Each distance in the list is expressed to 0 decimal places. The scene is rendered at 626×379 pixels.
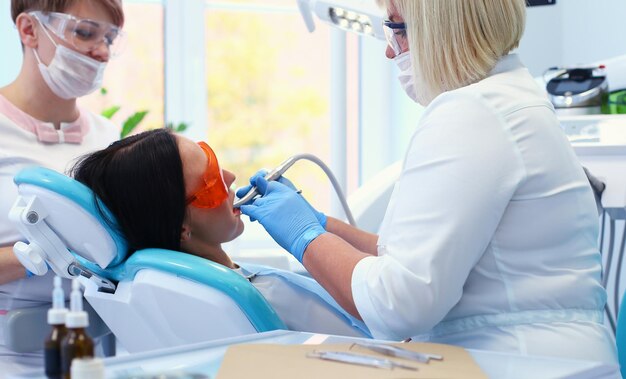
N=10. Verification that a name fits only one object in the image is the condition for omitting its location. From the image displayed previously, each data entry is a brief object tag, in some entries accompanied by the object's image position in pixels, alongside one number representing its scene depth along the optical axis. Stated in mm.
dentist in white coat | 1245
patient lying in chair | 1664
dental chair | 1497
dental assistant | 2031
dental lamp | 2215
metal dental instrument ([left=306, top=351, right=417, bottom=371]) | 1028
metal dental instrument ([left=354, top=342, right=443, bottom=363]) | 1065
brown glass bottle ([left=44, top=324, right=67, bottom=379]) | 862
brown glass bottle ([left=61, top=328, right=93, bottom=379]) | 842
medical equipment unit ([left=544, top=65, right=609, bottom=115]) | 2627
